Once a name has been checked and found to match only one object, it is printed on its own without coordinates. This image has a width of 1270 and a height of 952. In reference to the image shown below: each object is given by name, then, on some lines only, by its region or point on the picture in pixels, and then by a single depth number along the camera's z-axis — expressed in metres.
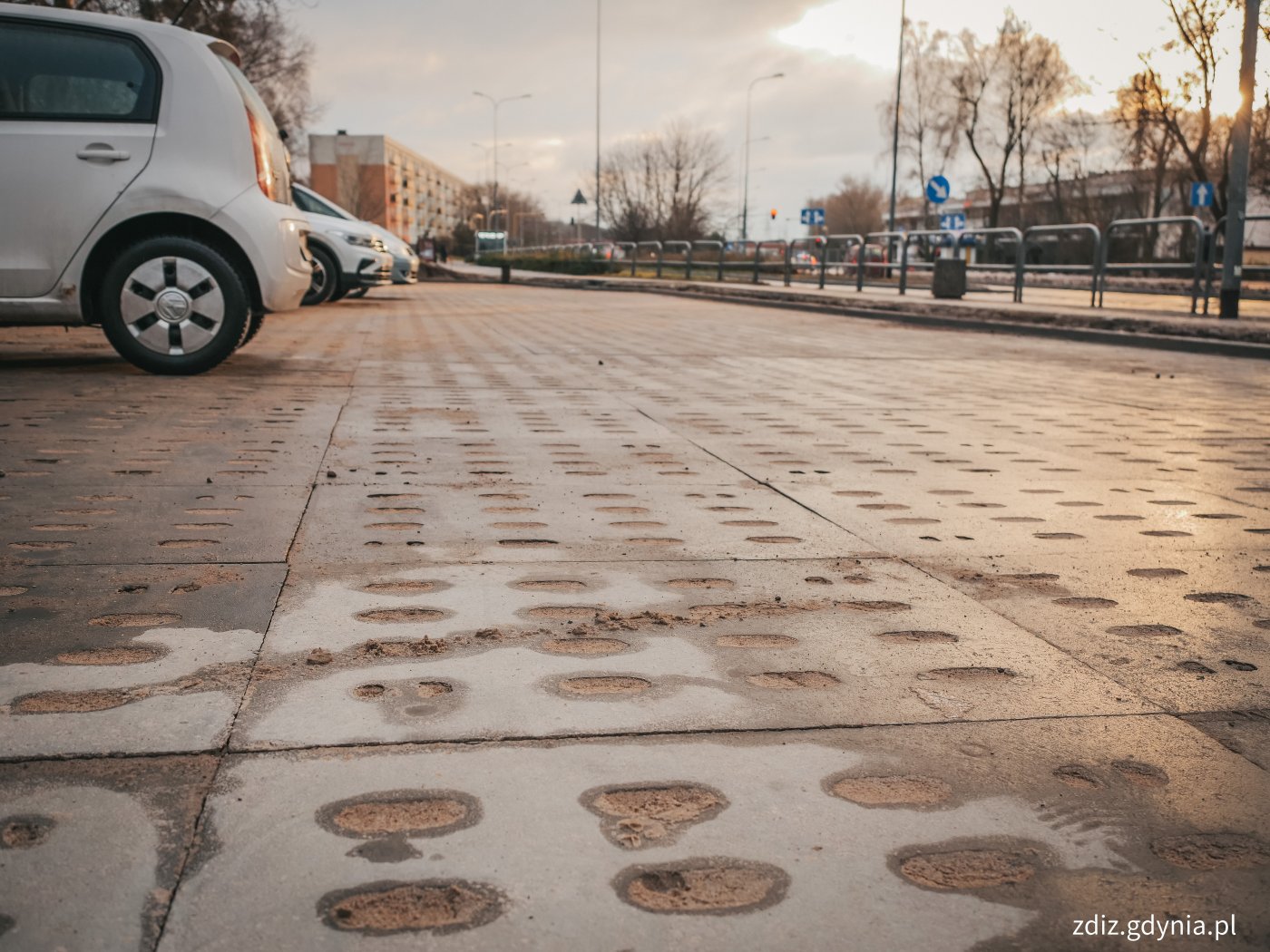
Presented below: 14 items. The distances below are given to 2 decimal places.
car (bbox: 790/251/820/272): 27.12
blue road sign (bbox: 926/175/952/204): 29.97
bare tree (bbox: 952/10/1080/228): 44.84
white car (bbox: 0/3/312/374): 6.52
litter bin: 19.41
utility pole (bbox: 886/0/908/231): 40.40
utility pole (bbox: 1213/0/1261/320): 13.04
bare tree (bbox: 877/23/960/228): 47.00
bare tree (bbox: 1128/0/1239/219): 30.06
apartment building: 75.19
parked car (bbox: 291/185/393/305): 15.54
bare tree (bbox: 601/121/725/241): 52.41
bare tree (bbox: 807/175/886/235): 90.82
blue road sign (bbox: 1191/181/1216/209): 26.03
